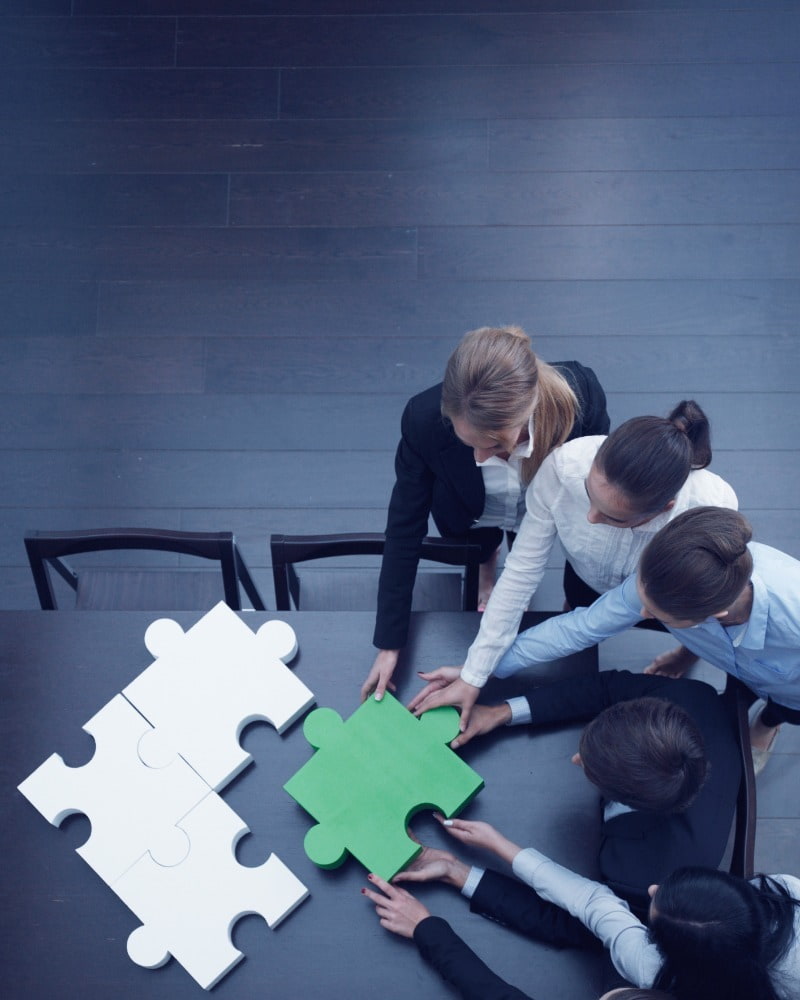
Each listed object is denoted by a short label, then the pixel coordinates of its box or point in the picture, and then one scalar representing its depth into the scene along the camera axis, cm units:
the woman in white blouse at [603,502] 168
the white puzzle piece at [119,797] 172
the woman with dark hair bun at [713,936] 155
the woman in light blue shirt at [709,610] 162
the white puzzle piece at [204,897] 165
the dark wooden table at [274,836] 165
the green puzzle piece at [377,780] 170
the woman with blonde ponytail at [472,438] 167
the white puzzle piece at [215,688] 180
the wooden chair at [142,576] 218
